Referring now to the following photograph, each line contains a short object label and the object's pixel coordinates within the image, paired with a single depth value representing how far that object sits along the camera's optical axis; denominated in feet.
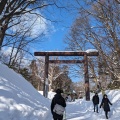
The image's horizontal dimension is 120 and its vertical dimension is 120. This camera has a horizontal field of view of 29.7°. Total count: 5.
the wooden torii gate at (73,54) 78.48
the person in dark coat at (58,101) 25.43
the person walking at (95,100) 54.03
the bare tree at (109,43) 51.11
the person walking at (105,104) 42.83
